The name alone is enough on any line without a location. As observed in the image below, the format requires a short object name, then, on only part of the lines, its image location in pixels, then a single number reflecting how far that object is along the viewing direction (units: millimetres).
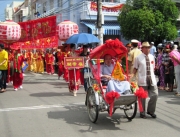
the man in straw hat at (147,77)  6742
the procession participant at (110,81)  5926
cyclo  5804
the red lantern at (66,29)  13539
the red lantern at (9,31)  13445
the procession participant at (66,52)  13641
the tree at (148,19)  22125
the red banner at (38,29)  14875
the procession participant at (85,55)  9736
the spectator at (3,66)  10680
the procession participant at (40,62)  20641
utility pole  15523
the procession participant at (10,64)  11469
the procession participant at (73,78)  9980
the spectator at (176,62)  9680
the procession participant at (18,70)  11336
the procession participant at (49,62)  19188
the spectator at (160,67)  11102
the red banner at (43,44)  20625
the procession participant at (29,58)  22391
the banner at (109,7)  24217
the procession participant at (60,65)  14289
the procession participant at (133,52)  9812
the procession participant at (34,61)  21484
